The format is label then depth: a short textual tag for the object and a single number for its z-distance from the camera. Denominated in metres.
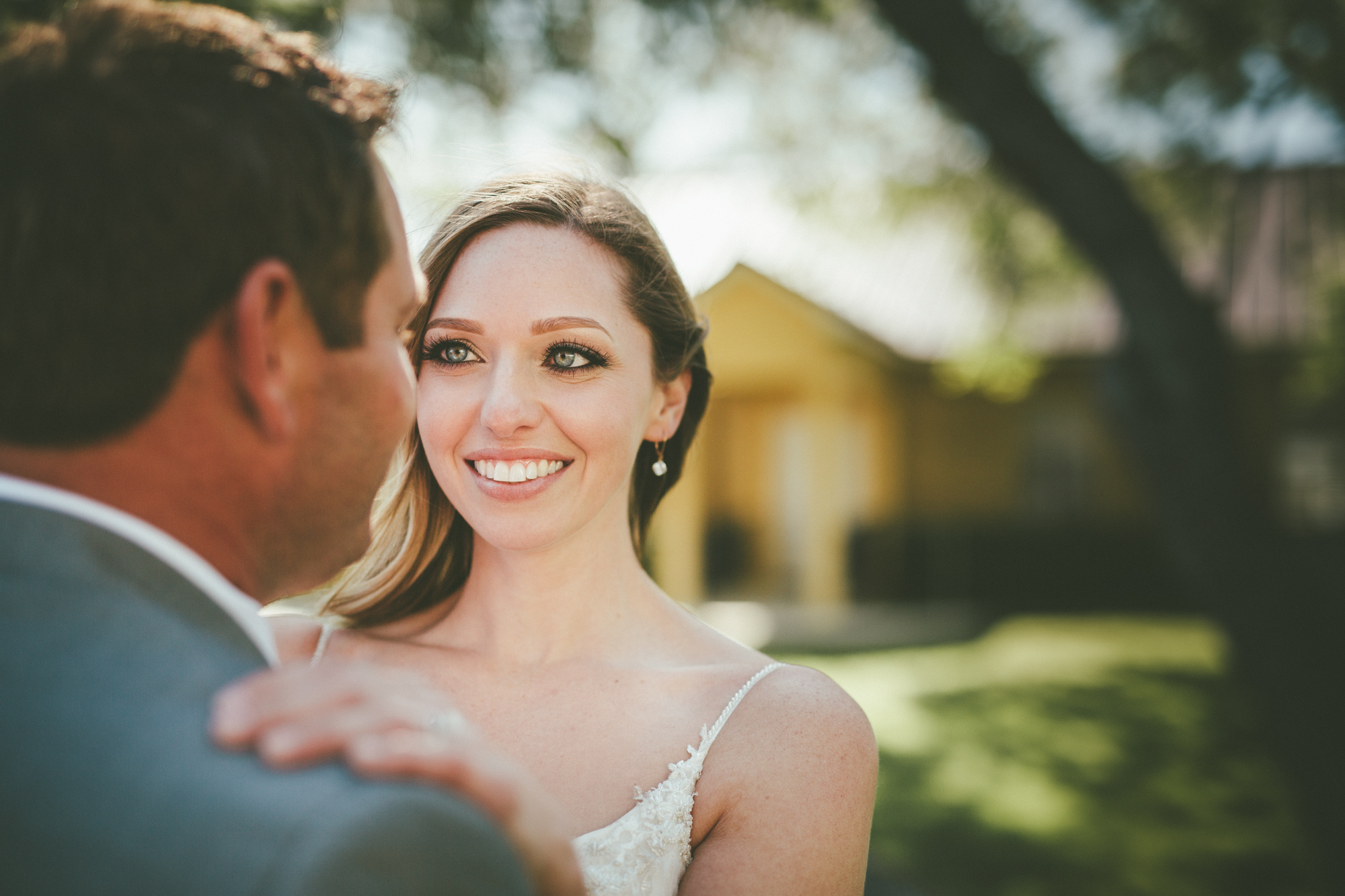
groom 0.83
